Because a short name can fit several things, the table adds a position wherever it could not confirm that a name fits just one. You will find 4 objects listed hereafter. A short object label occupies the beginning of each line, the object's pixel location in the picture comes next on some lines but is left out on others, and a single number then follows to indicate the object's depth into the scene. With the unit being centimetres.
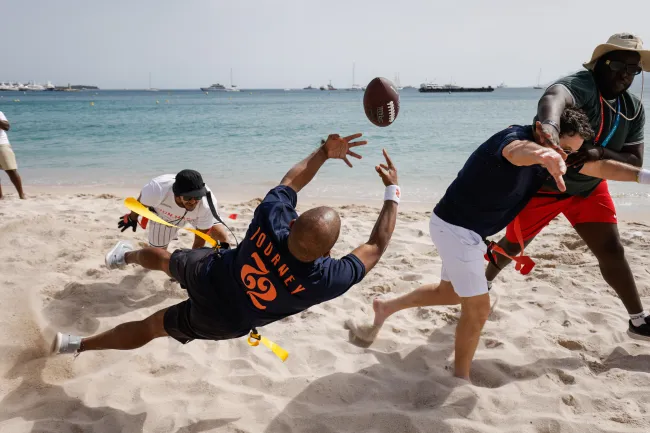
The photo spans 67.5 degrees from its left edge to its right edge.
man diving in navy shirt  243
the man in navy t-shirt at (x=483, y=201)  278
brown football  414
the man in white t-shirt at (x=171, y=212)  447
